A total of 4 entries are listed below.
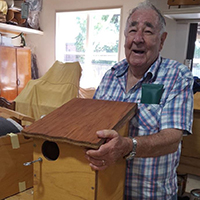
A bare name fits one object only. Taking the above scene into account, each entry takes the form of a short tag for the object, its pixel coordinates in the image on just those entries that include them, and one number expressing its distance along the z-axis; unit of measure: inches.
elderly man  27.6
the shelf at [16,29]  173.4
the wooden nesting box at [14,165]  36.3
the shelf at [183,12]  82.0
